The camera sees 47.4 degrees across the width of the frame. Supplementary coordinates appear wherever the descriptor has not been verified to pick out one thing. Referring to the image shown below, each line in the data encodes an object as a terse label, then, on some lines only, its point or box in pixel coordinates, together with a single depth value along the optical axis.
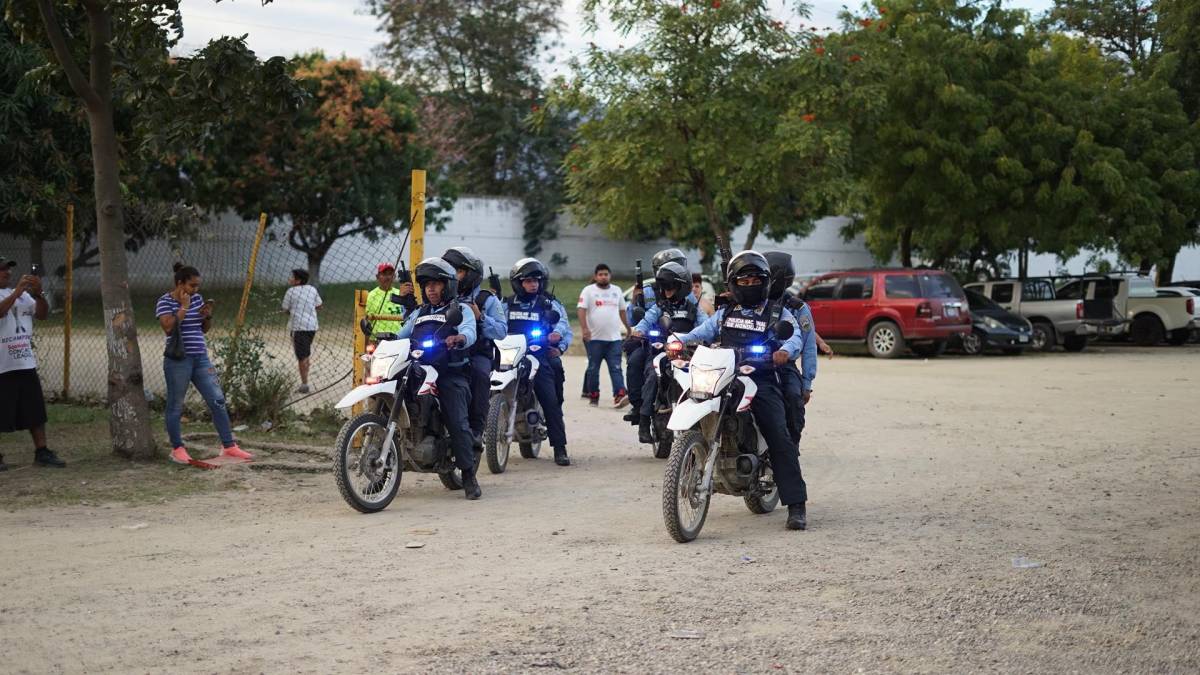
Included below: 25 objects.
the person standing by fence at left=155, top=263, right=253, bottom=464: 10.86
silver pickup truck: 28.86
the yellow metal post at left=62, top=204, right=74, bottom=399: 13.54
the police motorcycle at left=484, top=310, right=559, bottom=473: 11.20
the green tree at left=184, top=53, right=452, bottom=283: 37.00
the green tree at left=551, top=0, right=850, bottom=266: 26.97
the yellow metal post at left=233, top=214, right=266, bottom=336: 12.73
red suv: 26.30
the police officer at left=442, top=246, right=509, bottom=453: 10.22
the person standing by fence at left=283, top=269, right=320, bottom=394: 17.53
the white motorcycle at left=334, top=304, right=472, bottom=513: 8.95
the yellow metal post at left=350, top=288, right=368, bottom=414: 12.80
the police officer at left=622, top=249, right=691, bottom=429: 12.32
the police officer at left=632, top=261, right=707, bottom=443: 11.48
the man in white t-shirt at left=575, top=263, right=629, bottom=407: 16.14
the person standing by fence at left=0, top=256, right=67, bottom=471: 10.66
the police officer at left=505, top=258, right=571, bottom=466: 11.87
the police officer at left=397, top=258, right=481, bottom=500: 9.66
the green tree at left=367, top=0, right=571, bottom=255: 52.75
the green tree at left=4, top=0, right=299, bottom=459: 10.91
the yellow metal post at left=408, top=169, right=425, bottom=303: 12.34
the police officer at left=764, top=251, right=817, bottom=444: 8.73
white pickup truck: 29.14
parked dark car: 27.59
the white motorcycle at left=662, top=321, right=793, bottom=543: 7.81
